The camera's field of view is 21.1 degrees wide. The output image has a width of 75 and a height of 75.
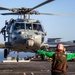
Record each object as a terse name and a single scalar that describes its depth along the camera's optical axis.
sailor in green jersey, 6.99
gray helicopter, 16.67
